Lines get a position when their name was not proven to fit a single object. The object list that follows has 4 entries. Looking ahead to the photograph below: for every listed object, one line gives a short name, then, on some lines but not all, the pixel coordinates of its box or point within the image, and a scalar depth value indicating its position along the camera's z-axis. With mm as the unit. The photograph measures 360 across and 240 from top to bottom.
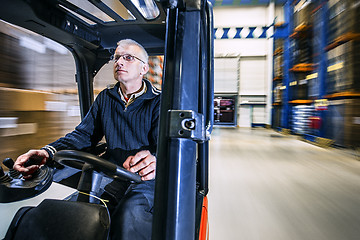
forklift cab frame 668
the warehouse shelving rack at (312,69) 5223
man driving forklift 1301
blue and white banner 7370
